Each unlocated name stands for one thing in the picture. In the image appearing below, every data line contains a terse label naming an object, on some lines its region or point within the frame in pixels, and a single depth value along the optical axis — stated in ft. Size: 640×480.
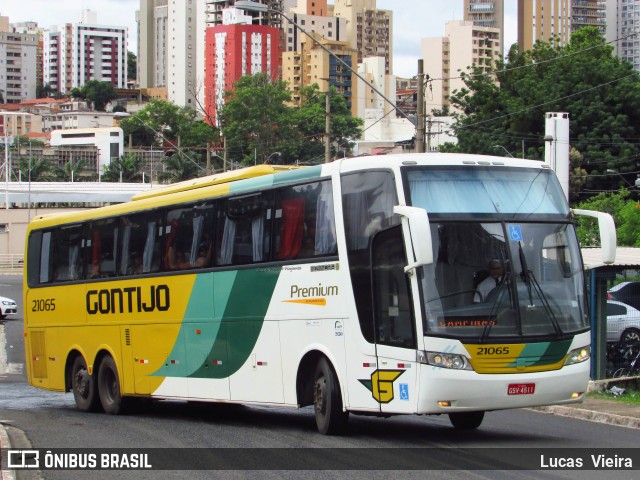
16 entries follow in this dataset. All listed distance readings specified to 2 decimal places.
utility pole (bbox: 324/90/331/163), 148.15
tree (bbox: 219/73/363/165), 410.31
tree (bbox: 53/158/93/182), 447.83
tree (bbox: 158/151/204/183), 338.40
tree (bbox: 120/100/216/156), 488.44
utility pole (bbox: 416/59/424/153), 80.38
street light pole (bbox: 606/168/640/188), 208.52
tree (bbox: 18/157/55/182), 428.56
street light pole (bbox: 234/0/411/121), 75.99
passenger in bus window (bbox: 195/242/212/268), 54.39
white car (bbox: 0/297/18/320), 159.94
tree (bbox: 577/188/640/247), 152.23
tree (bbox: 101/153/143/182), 443.32
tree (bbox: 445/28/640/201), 222.69
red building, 637.71
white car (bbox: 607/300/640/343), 73.23
